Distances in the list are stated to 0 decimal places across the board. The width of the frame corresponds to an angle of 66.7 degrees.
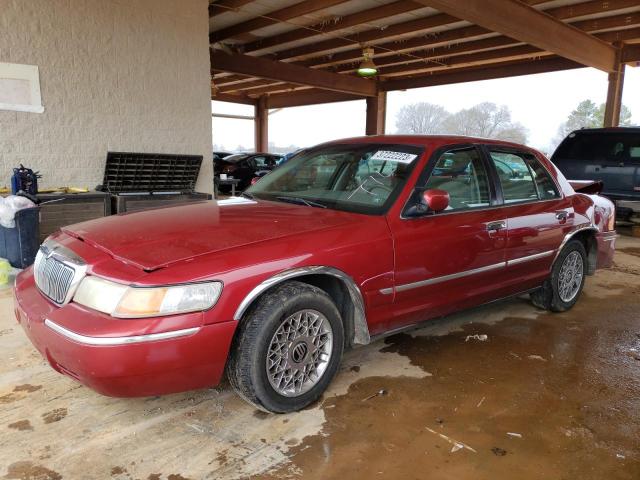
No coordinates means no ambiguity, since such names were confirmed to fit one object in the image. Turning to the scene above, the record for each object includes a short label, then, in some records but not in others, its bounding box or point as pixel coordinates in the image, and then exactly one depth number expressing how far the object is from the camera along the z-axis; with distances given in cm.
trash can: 460
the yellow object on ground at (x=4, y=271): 454
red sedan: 209
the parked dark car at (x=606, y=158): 780
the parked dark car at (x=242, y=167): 1395
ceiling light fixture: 1048
